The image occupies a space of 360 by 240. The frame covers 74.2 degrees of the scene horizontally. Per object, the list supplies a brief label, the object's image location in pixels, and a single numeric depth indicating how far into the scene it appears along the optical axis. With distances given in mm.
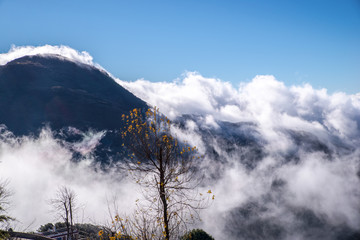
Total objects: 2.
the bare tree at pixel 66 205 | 36969
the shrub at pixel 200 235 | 62406
